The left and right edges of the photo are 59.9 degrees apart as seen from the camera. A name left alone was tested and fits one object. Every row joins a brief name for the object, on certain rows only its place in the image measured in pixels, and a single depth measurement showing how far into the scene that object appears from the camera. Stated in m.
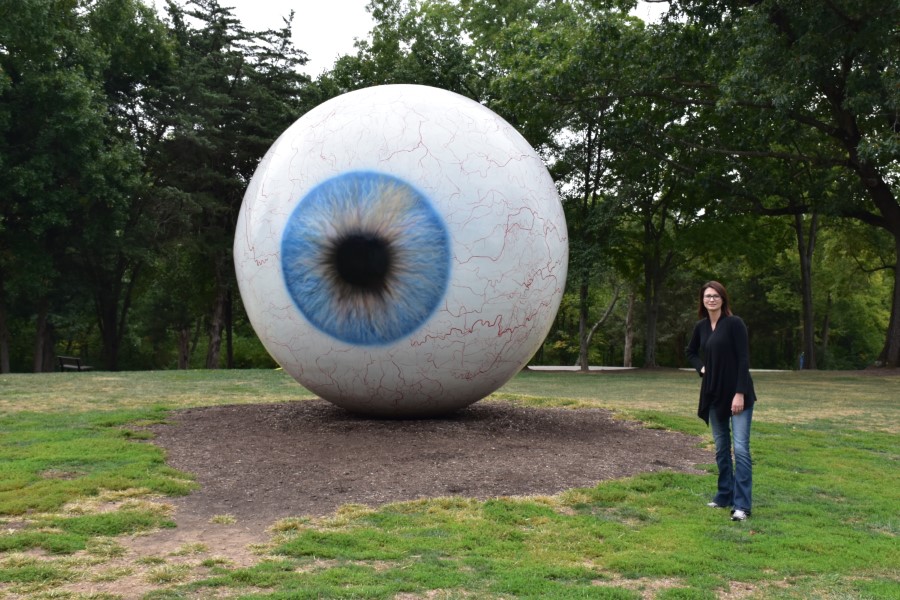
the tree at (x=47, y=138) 22.05
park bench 26.79
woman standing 5.80
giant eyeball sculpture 7.87
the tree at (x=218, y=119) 27.92
